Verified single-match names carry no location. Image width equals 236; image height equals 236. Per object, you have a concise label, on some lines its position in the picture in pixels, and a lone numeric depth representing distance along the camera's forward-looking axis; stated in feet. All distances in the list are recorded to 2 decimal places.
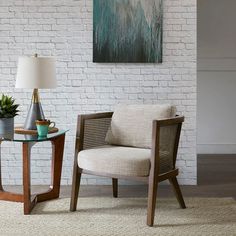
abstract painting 12.46
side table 9.98
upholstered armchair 9.36
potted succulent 10.24
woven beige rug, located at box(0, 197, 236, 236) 8.93
